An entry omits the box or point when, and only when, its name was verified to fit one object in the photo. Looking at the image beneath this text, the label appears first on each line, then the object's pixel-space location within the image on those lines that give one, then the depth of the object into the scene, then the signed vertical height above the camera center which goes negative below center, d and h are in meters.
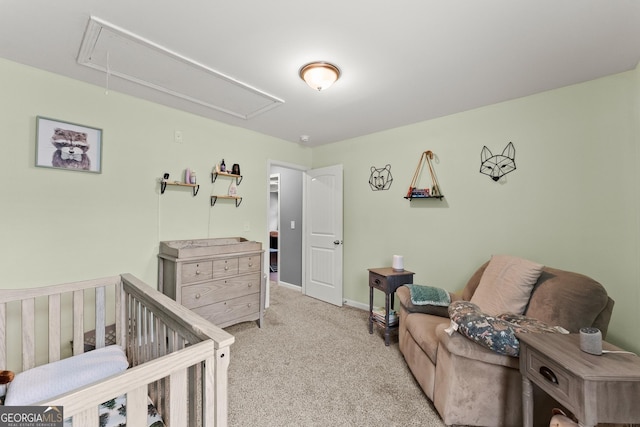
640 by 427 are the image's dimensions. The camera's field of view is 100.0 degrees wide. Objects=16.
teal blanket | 2.25 -0.68
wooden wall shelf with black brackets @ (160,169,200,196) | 2.68 +0.33
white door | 3.82 -0.27
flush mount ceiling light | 1.91 +1.03
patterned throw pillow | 1.41 -0.62
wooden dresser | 2.48 -0.62
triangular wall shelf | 2.95 +0.33
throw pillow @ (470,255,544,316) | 1.87 -0.51
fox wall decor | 2.49 +0.52
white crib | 0.80 -0.57
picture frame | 2.07 +0.56
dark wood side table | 2.61 -0.67
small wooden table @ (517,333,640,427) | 1.04 -0.66
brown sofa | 1.50 -0.87
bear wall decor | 3.39 +0.49
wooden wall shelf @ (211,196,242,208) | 3.11 +0.20
